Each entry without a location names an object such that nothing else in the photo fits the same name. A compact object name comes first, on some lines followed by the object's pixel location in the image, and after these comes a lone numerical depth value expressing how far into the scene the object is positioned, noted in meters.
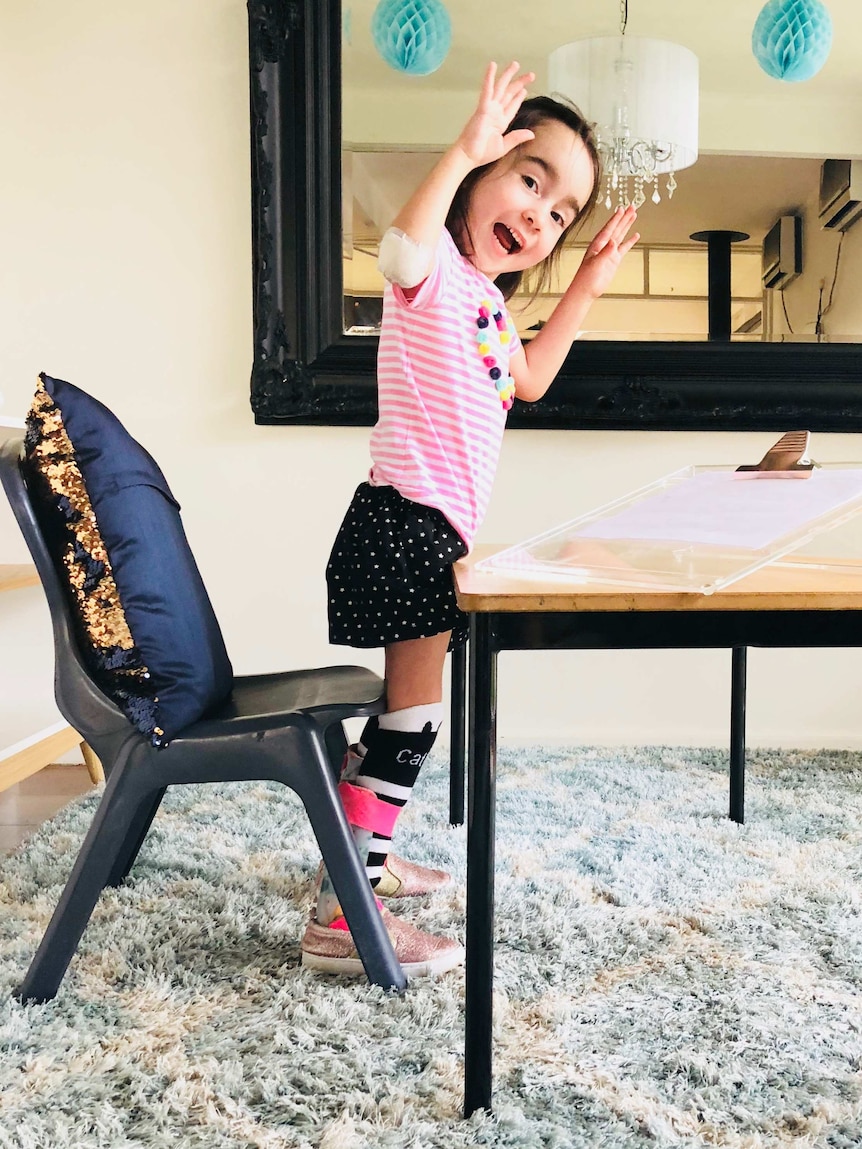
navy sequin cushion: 1.16
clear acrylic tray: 0.91
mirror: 2.32
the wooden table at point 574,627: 0.83
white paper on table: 1.02
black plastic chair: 1.18
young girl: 1.32
